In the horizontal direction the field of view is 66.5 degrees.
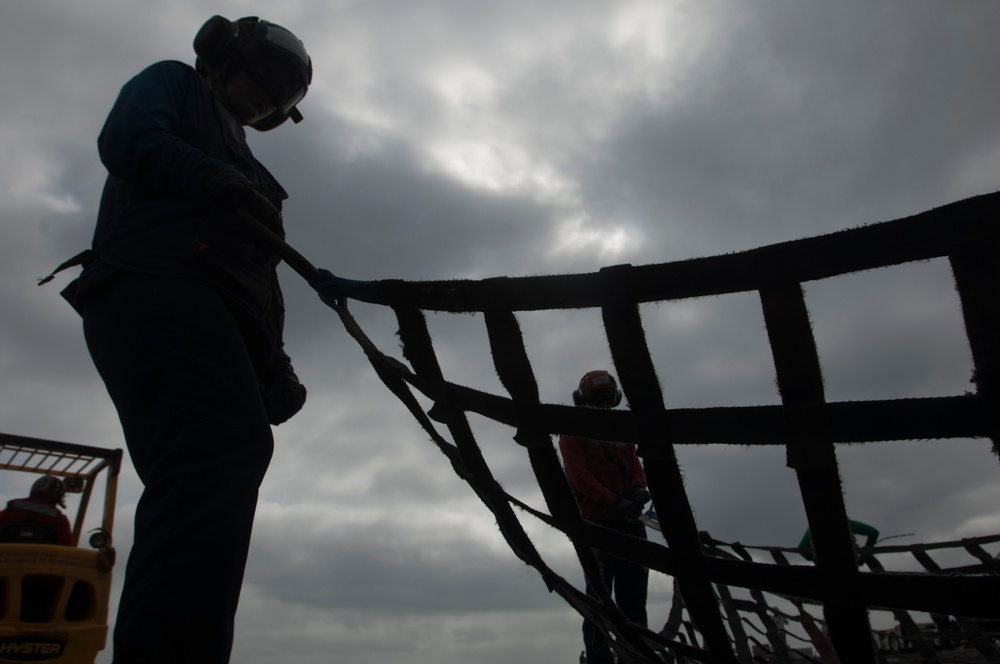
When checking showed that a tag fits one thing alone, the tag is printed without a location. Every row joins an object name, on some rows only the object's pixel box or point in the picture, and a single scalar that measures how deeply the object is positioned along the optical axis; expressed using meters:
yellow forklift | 5.95
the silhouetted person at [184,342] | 1.47
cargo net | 1.10
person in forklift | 6.38
